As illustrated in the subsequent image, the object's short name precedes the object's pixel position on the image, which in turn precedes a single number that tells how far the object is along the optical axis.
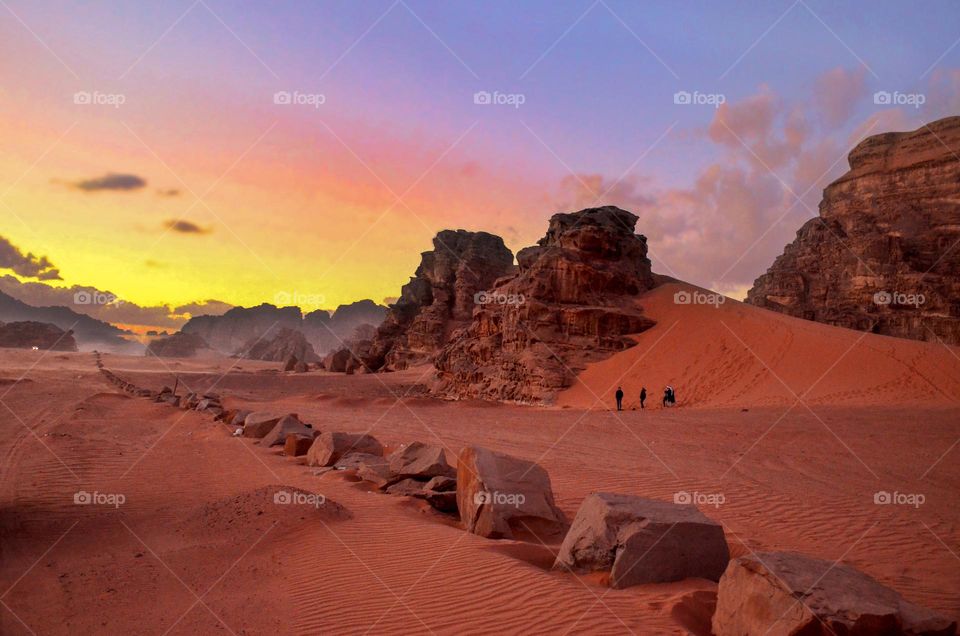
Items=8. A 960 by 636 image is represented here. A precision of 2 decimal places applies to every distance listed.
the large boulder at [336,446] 12.33
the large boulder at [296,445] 13.79
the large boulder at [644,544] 5.56
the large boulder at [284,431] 14.91
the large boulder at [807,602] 3.89
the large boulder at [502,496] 7.44
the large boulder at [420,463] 10.11
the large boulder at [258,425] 16.34
